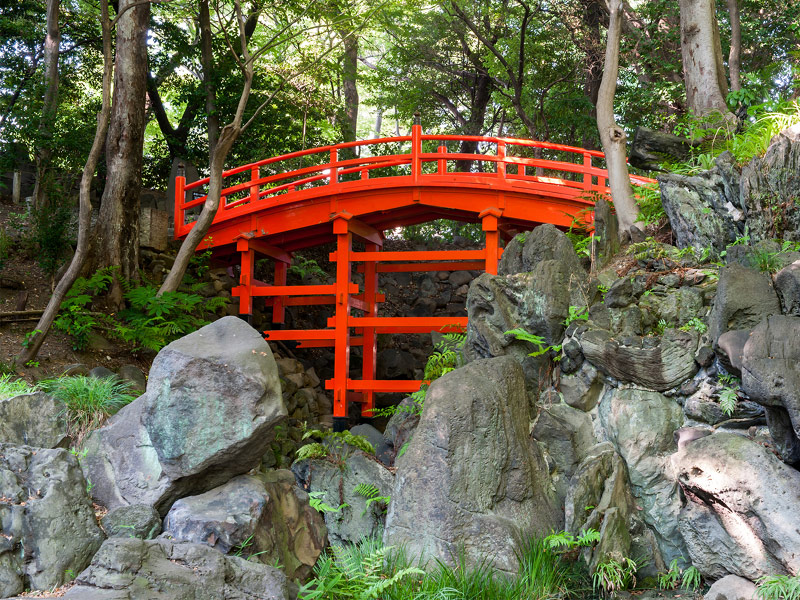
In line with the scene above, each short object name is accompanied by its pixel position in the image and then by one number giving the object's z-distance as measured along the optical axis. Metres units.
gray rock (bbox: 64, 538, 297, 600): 4.36
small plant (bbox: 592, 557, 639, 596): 5.54
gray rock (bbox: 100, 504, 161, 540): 5.31
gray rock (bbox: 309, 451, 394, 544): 6.62
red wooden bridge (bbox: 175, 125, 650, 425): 12.12
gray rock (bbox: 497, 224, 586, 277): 7.48
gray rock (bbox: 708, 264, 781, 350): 5.66
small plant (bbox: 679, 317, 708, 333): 6.34
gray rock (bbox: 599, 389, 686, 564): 5.99
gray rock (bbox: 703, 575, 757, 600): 5.06
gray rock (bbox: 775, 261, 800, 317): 5.60
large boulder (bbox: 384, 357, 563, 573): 5.69
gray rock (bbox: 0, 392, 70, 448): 6.29
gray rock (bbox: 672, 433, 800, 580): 4.99
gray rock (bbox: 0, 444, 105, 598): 4.86
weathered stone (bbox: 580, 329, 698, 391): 6.19
